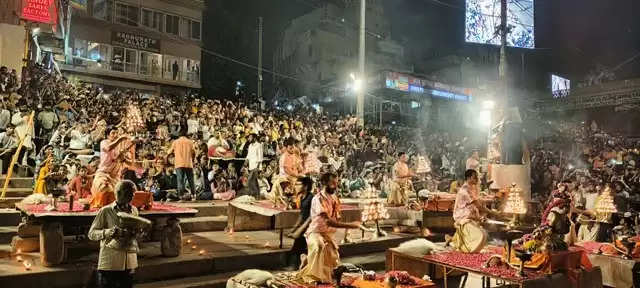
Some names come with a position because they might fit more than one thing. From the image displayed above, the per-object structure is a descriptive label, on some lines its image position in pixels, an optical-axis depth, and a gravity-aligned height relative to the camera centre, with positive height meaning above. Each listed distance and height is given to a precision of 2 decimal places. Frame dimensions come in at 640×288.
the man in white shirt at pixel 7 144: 11.09 +0.26
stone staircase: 7.93 -1.02
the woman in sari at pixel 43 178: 9.10 -0.44
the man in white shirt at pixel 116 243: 4.81 -0.91
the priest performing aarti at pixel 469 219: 7.70 -0.98
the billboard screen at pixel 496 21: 31.28 +9.90
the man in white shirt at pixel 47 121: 12.89 +0.97
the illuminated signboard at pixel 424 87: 36.21 +6.35
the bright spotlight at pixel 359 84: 21.70 +3.64
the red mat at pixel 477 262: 6.12 -1.46
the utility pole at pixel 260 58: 30.91 +6.84
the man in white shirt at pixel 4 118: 11.57 +0.93
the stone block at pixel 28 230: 7.31 -1.19
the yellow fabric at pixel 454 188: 13.54 -0.75
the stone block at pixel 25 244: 7.21 -1.40
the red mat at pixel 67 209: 6.91 -0.84
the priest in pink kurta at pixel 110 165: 7.68 -0.15
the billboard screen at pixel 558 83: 43.22 +7.92
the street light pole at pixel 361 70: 21.68 +4.39
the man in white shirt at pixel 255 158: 13.52 +0.04
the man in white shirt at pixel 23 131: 11.11 +0.59
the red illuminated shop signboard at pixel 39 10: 16.83 +5.38
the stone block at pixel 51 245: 6.50 -1.27
